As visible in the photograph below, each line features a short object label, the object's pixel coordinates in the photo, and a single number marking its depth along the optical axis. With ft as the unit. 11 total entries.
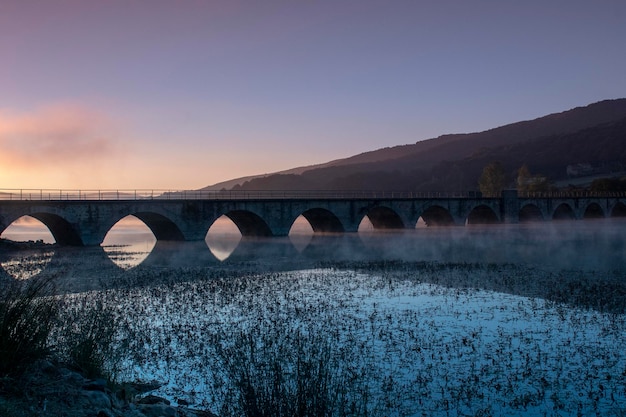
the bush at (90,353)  29.50
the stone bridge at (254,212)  144.87
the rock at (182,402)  30.37
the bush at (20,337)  25.00
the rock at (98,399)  23.98
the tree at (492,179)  403.75
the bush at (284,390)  22.67
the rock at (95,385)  25.72
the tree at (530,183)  442.91
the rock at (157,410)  26.27
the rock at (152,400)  29.22
